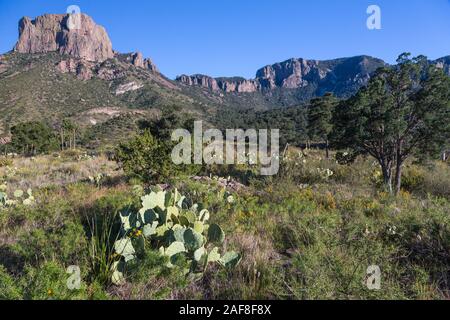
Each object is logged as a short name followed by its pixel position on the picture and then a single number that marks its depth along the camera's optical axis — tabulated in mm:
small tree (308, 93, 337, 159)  31705
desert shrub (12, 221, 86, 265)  3057
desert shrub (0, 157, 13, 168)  13491
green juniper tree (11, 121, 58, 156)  33844
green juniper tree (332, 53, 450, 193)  9461
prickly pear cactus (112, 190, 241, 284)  2988
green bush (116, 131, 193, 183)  8062
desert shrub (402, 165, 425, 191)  10422
